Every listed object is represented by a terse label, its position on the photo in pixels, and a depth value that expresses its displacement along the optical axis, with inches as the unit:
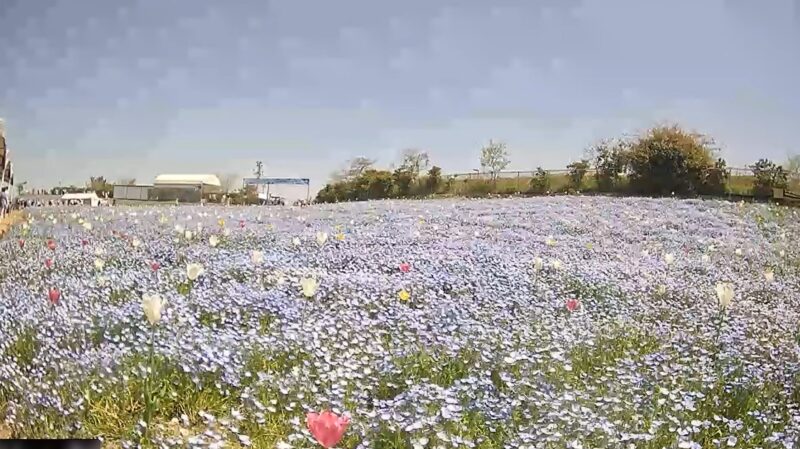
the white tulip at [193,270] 90.8
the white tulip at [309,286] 83.4
